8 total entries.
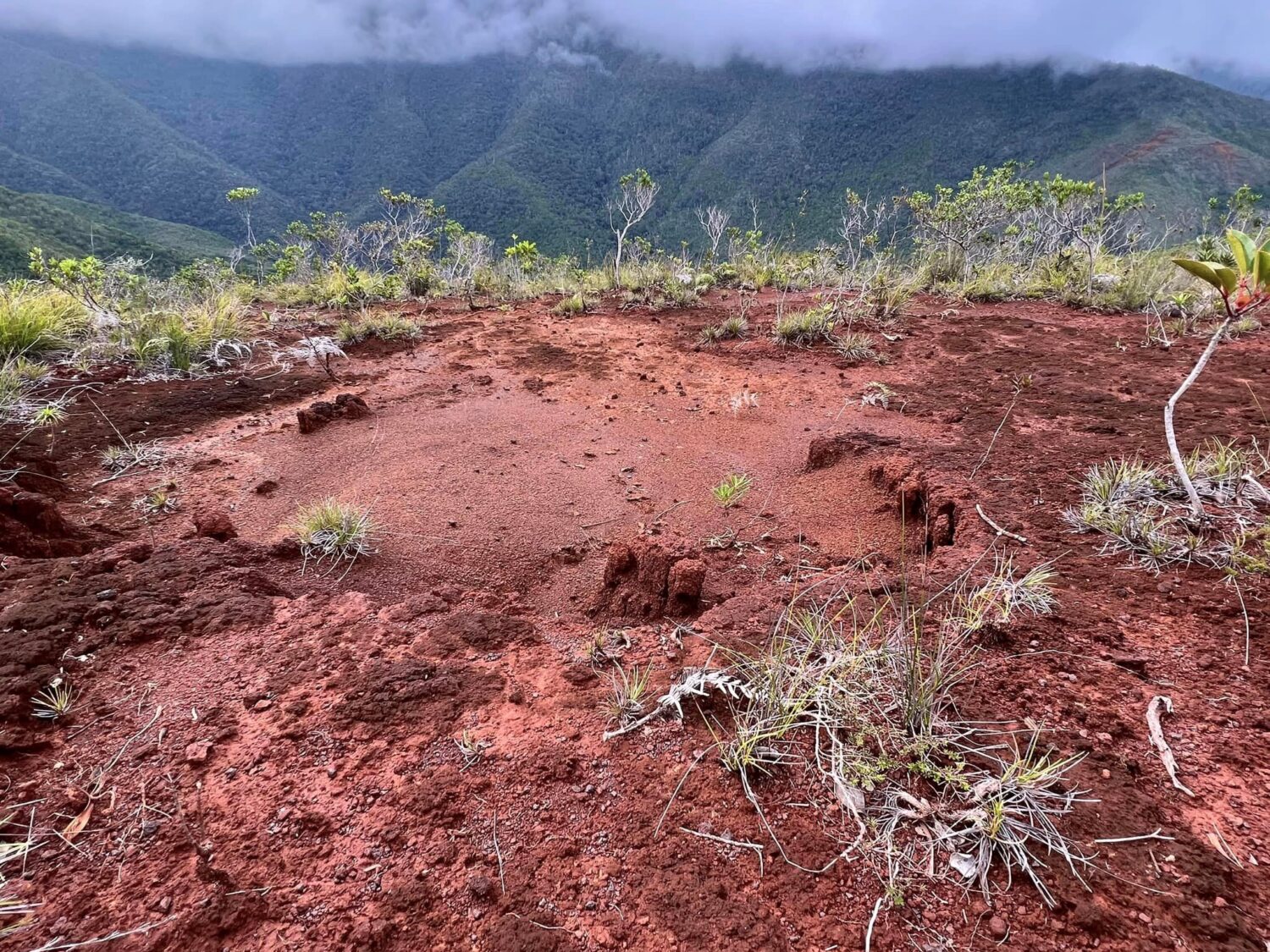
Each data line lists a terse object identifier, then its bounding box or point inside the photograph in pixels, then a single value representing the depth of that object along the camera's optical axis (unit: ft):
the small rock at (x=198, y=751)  4.64
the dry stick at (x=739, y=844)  3.93
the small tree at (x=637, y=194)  35.48
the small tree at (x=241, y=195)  40.66
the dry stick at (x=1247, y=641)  5.10
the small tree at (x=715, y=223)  38.20
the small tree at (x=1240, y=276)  5.55
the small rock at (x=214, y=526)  8.43
